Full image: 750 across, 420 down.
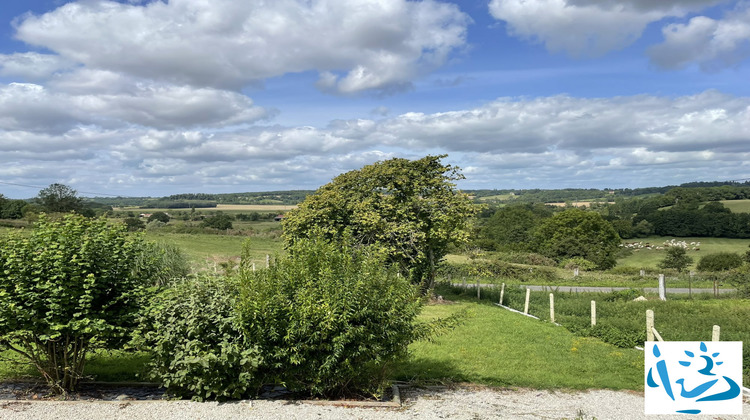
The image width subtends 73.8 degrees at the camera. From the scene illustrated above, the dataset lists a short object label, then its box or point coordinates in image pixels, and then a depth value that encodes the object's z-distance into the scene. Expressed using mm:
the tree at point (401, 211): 20766
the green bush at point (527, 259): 47141
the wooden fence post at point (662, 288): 23828
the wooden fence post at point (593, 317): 15420
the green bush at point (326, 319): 7113
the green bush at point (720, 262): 46312
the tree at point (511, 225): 73375
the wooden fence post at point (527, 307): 19545
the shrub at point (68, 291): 7133
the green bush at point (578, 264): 48375
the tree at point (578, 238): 53375
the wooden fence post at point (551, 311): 17312
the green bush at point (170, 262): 8664
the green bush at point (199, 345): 7086
